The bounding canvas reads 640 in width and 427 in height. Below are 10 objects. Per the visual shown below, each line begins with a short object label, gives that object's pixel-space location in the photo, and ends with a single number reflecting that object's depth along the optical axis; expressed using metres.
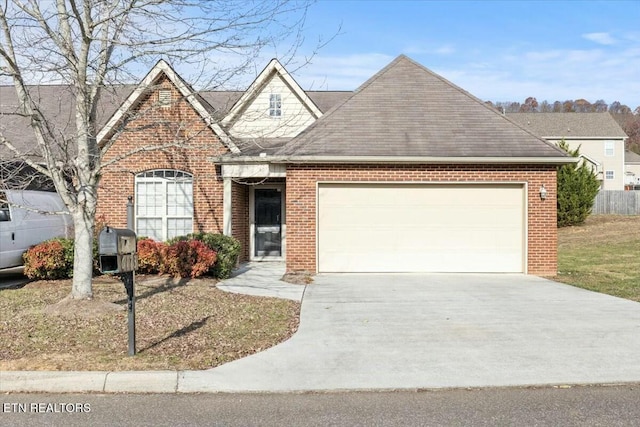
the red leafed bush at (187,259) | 11.73
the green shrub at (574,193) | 27.48
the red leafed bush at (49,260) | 11.53
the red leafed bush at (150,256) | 11.88
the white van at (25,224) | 11.52
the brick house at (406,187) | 13.25
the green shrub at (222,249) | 12.12
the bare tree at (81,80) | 8.05
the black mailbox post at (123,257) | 5.74
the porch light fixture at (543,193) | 13.20
